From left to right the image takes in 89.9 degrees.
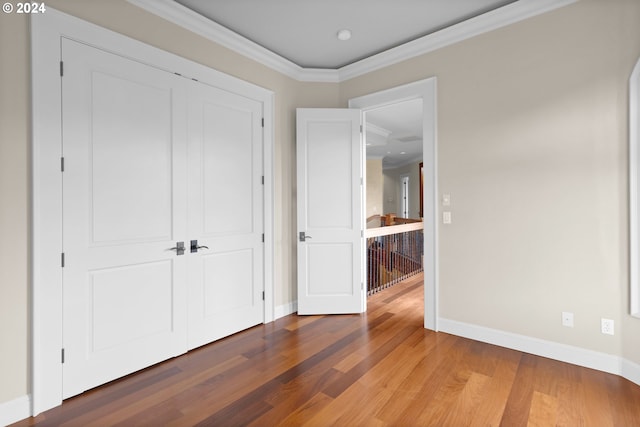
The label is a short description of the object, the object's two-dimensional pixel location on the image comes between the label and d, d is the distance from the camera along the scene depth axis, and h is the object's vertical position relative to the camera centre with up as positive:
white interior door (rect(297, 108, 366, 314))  3.66 +0.03
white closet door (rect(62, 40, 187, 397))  2.13 -0.01
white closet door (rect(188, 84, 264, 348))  2.83 +0.01
